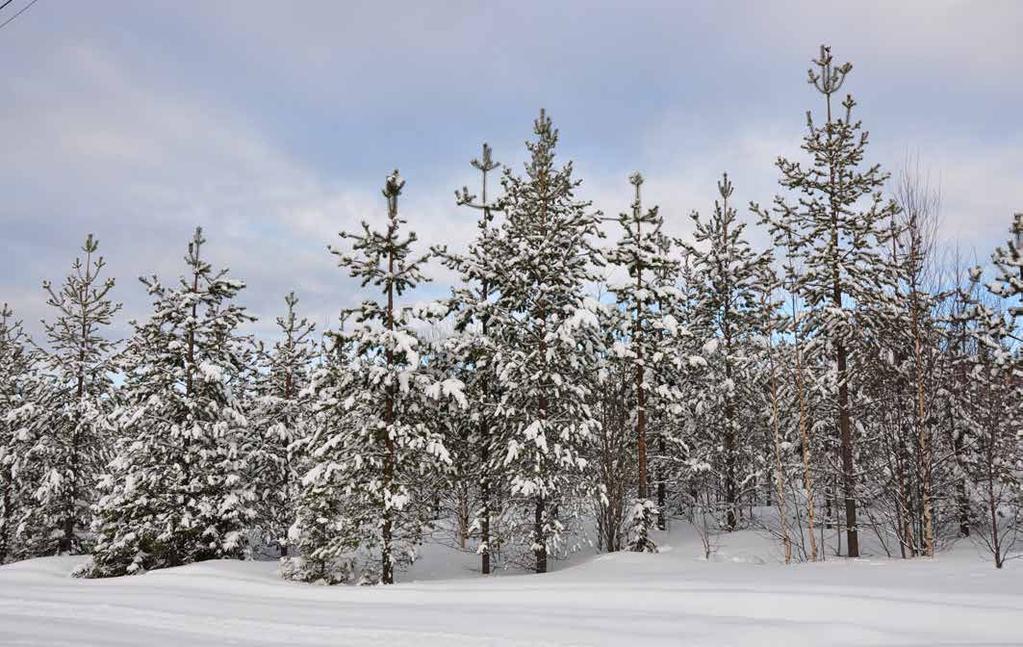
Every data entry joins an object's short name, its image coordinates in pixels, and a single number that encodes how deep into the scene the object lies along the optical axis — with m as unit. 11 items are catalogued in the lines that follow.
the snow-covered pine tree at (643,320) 21.34
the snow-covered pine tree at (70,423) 26.02
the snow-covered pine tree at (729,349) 25.58
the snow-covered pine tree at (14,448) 26.11
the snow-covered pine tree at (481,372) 19.67
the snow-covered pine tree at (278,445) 26.20
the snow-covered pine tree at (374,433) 17.64
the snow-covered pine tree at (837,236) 19.89
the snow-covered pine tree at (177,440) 20.16
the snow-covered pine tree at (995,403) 15.16
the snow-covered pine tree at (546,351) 18.83
